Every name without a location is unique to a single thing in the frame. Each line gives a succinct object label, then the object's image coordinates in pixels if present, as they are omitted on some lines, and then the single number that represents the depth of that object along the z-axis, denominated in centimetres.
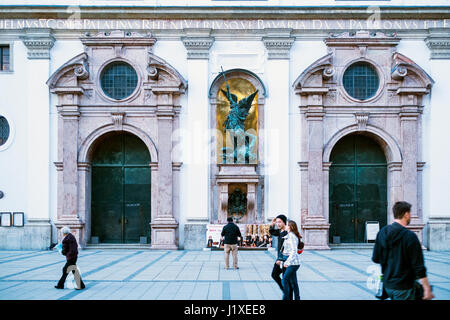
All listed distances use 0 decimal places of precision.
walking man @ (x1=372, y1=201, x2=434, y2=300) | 551
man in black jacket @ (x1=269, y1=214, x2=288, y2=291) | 877
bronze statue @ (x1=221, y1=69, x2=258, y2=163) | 1972
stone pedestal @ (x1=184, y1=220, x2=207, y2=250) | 1922
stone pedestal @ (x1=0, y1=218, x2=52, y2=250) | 1938
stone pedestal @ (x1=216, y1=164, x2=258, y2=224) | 1934
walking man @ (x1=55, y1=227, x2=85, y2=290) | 1073
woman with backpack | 834
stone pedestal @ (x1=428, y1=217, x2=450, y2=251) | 1914
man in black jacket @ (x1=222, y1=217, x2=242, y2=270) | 1386
